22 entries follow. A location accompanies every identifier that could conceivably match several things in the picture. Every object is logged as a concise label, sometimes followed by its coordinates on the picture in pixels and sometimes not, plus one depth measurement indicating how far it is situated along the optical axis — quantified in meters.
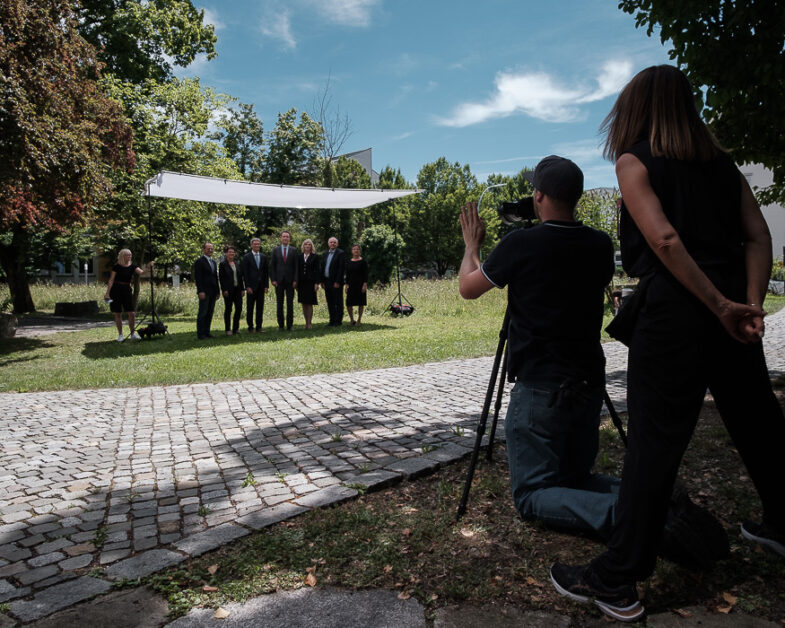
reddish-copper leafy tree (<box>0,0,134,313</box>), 9.76
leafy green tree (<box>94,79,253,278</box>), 20.81
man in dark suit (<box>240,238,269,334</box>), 13.62
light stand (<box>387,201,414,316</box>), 17.69
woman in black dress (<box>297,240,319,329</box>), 14.21
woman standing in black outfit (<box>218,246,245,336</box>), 13.50
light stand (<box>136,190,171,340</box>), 12.89
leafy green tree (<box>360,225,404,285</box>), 38.53
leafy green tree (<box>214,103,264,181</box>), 47.59
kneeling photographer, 2.60
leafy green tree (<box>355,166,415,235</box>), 48.13
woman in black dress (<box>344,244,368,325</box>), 14.78
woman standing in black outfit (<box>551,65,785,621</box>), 2.01
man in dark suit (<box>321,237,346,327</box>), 14.40
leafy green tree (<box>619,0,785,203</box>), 4.22
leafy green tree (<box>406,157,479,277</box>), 57.28
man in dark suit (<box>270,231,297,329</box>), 14.12
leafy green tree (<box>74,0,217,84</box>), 24.81
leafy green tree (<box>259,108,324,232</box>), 46.53
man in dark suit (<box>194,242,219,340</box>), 12.77
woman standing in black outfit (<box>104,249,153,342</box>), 12.09
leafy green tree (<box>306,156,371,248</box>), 38.50
